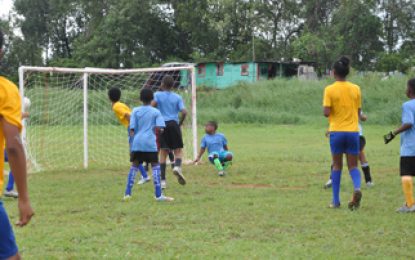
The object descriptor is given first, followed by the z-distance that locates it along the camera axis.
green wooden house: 45.53
